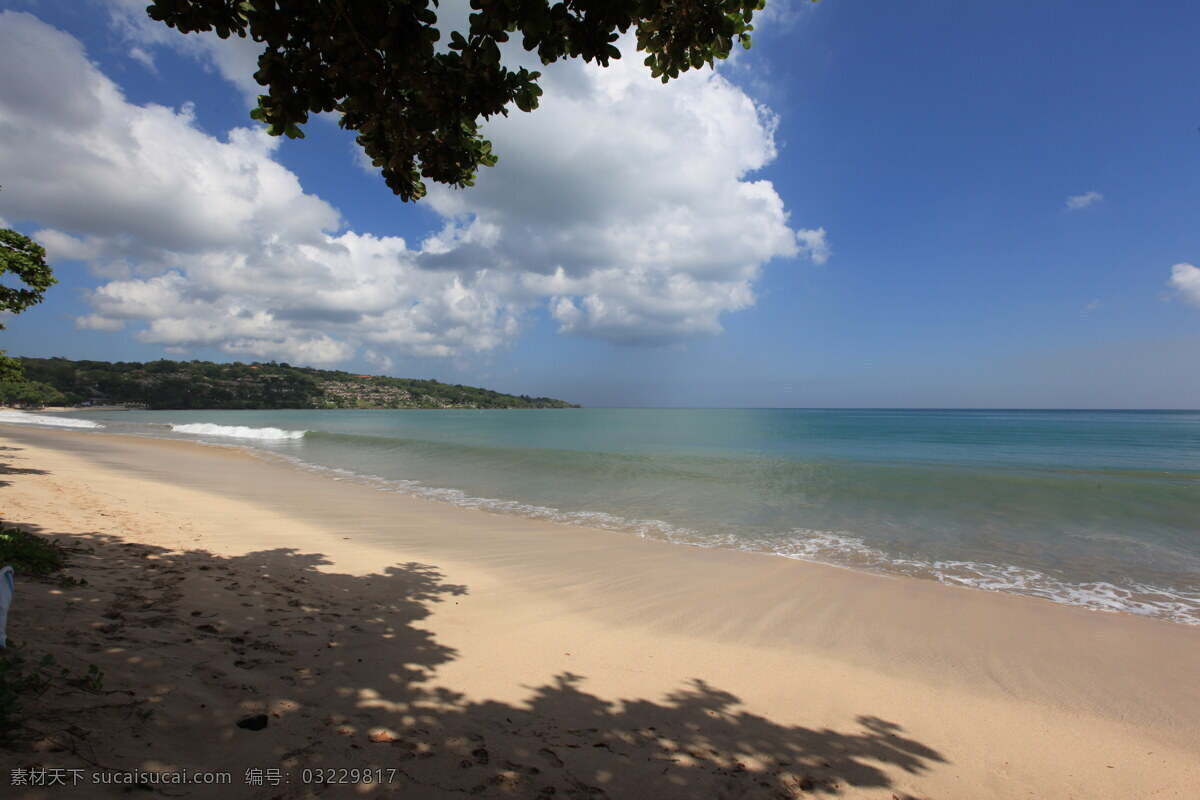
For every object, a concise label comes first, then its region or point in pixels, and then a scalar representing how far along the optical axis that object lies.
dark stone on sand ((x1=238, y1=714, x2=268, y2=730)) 2.84
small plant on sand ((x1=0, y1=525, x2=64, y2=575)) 4.43
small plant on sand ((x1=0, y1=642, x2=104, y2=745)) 2.20
